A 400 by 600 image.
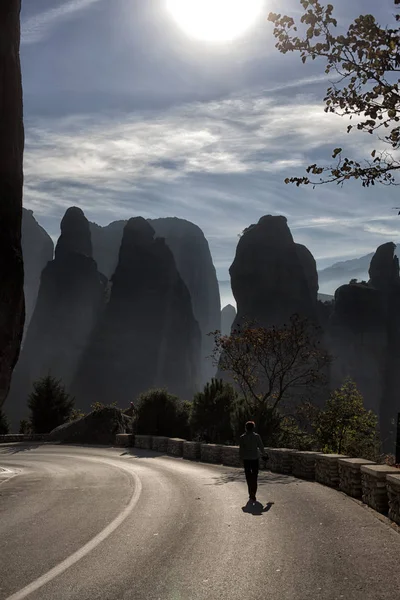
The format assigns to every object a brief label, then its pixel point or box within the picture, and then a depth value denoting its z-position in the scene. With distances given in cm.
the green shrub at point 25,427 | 6148
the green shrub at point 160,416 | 4638
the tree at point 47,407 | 5959
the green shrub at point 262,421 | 3516
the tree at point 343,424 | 3425
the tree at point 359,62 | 1110
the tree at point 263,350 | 4194
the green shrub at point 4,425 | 5676
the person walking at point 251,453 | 1492
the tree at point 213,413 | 4066
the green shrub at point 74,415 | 6248
